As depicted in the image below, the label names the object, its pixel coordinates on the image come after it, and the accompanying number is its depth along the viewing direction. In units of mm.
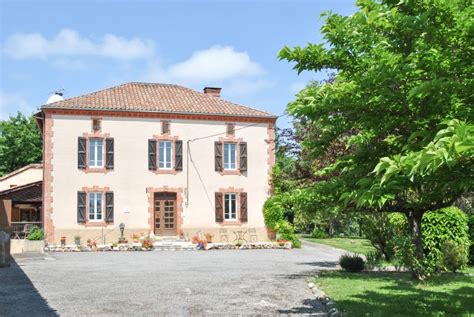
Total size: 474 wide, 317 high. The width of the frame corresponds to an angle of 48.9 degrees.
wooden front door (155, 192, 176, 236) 26641
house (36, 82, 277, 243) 25484
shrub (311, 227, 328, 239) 32312
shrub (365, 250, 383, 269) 14565
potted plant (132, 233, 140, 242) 25516
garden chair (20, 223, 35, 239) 25469
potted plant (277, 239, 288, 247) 25016
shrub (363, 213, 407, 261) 15086
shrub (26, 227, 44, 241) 24156
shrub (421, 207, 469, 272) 14250
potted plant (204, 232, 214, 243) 25969
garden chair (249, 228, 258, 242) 27281
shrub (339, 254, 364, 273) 13961
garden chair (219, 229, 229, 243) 26906
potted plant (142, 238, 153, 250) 24016
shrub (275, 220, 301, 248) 25531
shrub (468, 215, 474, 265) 15605
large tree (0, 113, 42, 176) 43188
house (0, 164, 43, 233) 28703
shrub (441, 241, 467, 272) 13633
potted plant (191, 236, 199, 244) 25447
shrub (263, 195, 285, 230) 27000
